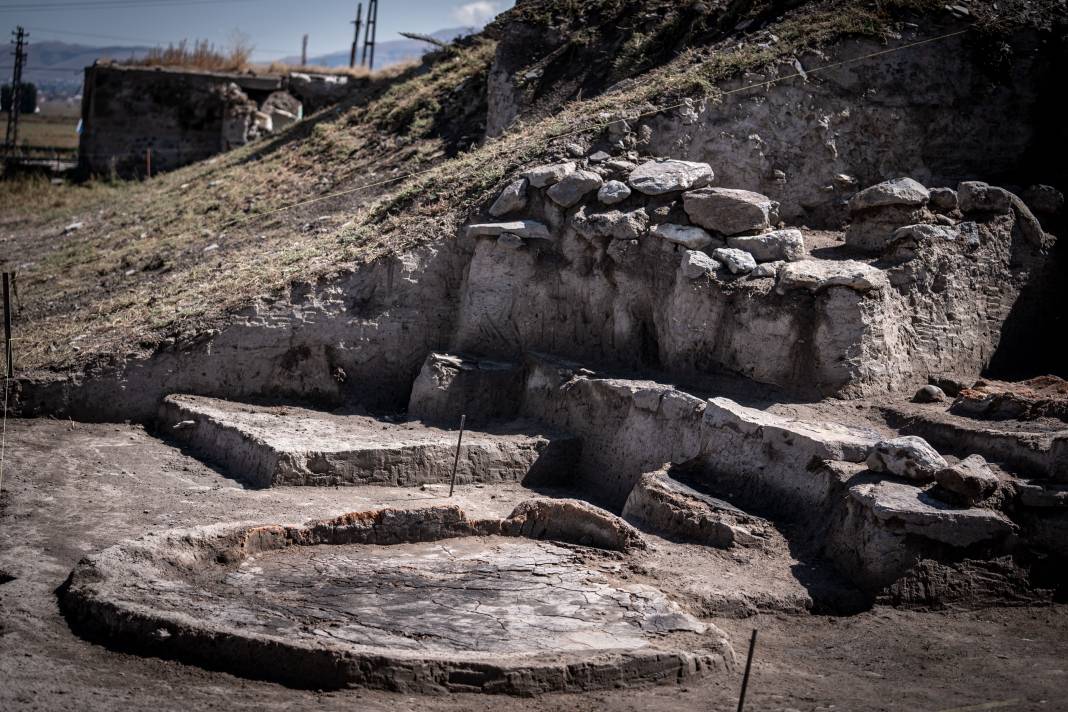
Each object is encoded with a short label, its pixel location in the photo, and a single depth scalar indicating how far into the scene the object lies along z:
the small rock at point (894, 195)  9.27
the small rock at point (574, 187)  9.77
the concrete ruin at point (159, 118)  20.19
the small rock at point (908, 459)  6.90
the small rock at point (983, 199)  9.38
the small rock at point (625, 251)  9.55
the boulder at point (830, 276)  8.45
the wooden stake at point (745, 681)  4.65
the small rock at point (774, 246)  9.09
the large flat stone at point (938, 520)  6.52
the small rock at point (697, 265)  9.02
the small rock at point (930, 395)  8.47
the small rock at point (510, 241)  9.74
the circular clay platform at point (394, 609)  5.09
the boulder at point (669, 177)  9.59
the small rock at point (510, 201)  9.93
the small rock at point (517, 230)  9.74
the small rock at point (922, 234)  8.96
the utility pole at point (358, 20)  33.48
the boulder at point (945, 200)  9.37
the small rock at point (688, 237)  9.26
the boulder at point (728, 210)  9.24
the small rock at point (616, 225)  9.53
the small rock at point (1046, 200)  9.87
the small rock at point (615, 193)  9.68
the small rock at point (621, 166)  9.97
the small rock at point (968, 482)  6.63
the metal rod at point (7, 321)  7.49
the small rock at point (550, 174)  9.90
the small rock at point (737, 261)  8.94
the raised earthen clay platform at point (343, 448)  8.08
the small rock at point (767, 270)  8.89
